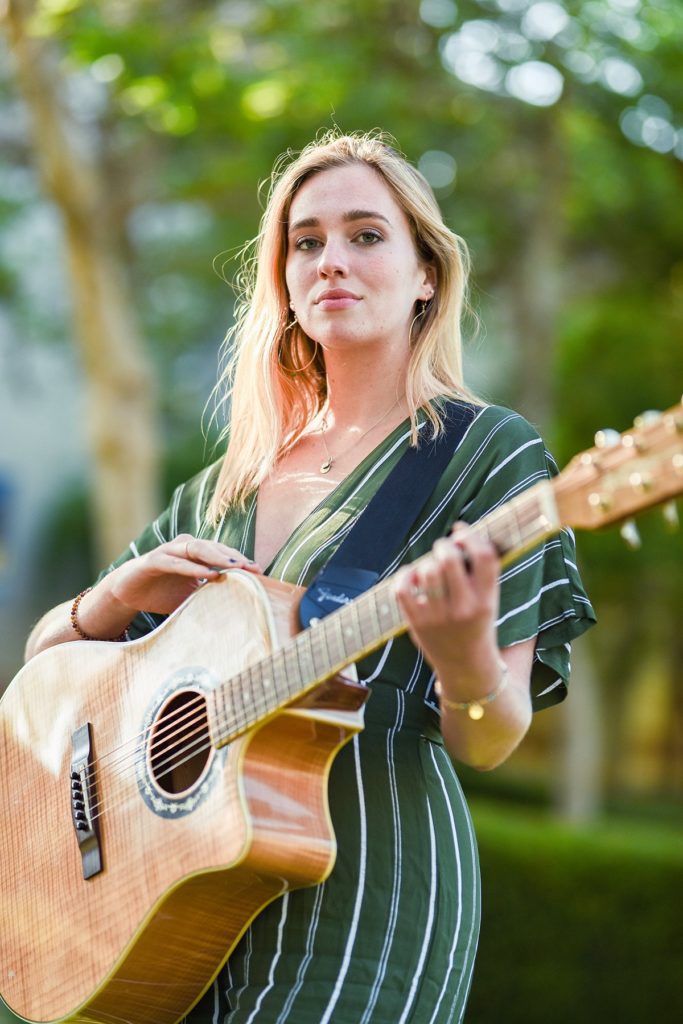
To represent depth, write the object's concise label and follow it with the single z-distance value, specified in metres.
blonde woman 2.32
